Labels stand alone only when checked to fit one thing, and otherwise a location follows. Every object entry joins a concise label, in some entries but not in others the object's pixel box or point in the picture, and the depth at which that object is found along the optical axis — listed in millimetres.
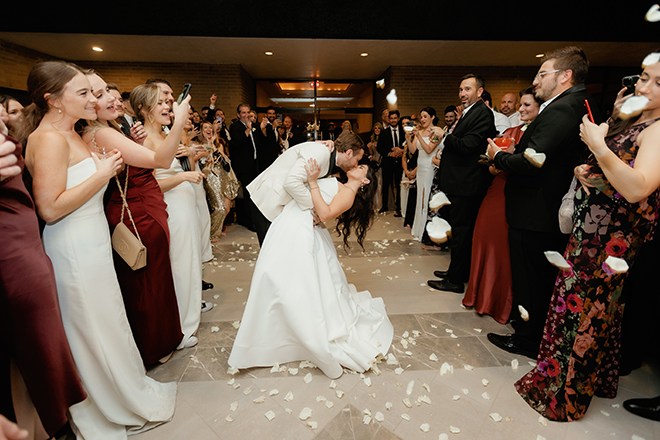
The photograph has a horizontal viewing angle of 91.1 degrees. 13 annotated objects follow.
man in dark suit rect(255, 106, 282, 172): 5578
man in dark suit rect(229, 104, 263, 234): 5391
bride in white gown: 1949
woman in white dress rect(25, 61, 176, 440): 1379
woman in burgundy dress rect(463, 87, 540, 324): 2582
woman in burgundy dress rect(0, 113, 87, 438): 1122
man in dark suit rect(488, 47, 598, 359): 1851
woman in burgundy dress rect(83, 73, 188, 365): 1736
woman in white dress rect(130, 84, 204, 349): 2283
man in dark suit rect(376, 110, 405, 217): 6402
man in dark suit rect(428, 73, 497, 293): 2814
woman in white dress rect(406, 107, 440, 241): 4452
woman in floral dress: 1330
